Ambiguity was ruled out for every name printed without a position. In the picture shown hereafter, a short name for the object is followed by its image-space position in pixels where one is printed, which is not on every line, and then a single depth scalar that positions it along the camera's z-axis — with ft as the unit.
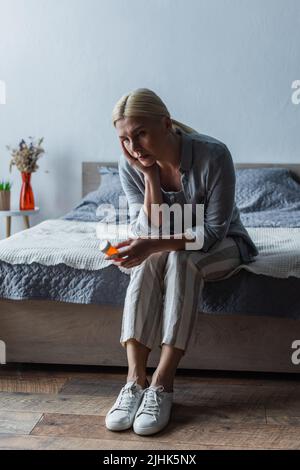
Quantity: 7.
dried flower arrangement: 11.45
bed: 6.13
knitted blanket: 6.17
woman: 5.47
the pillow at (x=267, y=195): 9.25
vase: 11.56
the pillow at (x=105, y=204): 9.36
